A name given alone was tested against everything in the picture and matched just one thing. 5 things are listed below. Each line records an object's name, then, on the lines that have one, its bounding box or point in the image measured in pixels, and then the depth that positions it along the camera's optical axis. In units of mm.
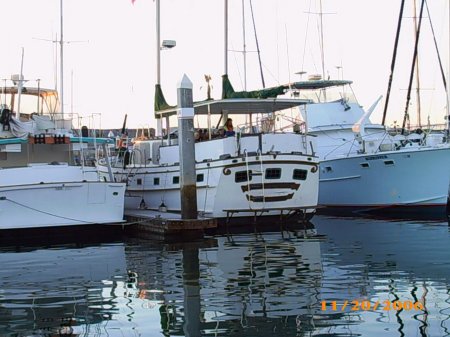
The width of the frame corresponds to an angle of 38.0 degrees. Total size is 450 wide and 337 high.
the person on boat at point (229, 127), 20891
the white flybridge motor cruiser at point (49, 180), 17766
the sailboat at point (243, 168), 20062
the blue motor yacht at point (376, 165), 25484
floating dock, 17594
